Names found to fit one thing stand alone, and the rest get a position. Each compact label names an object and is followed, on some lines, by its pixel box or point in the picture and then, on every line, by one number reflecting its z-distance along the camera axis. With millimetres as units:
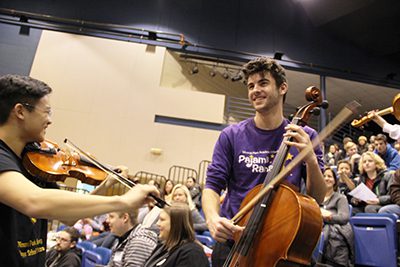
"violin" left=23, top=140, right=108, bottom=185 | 1670
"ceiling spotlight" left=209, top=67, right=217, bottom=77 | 9703
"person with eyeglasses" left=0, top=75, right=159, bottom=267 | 1088
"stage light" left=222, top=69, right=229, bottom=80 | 9614
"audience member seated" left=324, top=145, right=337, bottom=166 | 7273
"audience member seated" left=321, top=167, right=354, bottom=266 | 3279
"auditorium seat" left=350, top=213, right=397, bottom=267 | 2939
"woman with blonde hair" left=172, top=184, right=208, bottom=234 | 4125
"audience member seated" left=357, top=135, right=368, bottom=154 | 7306
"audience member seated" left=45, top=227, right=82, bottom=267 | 3277
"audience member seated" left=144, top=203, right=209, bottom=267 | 2340
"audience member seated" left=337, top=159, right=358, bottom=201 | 4675
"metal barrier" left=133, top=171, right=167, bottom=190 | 8031
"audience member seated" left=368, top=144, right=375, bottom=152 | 5938
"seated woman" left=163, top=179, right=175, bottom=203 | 5854
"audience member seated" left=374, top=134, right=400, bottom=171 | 5270
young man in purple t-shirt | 1559
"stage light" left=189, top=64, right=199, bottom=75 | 9123
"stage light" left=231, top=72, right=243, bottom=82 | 9083
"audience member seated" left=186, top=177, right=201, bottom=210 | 5734
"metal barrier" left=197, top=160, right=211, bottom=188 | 8288
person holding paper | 3881
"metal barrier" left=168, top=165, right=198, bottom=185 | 8214
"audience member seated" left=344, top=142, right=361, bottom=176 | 5773
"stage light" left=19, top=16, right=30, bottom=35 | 8414
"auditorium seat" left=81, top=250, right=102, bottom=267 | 3261
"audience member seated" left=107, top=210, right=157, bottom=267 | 2787
